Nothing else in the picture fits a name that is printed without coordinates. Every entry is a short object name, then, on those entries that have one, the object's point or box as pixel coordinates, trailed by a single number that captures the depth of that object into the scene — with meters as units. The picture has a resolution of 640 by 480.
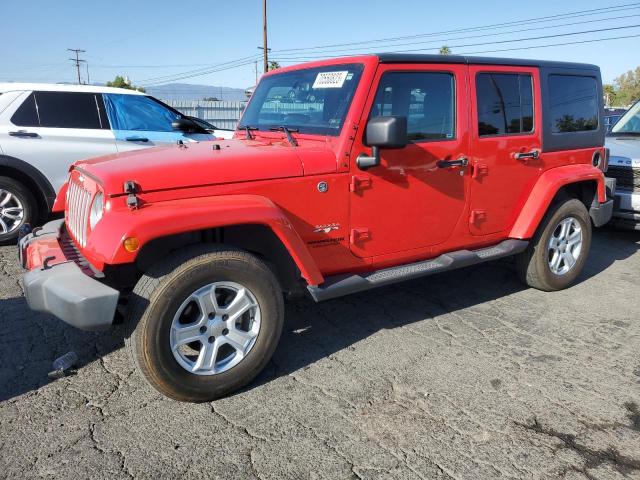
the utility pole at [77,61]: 74.00
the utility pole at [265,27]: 30.79
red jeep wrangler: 2.79
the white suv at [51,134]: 5.96
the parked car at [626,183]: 6.21
